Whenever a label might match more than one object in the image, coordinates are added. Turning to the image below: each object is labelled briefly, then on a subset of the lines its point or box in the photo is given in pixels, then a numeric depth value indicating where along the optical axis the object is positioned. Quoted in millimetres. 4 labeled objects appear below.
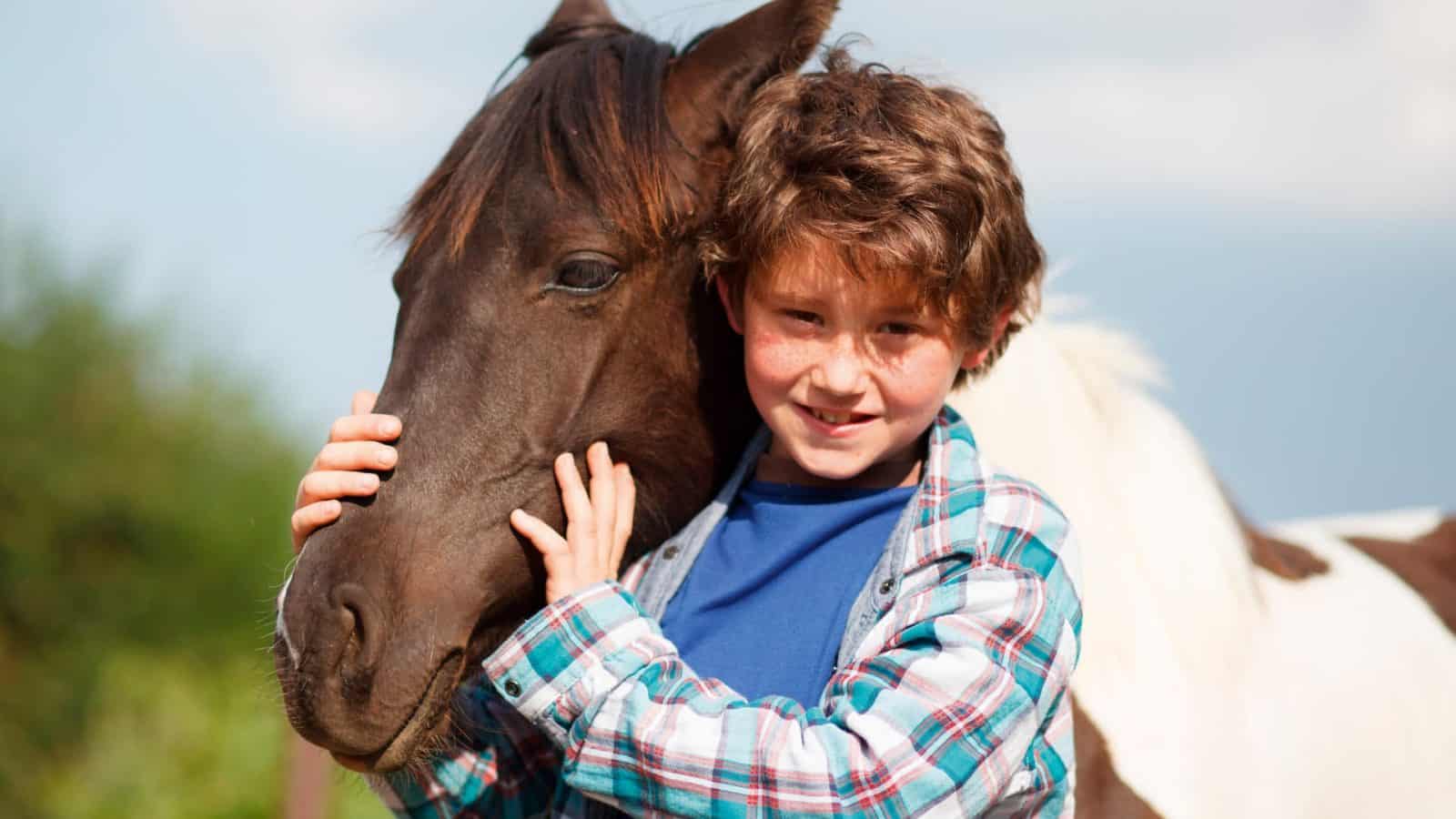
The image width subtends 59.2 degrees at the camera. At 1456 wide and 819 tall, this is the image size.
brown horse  1690
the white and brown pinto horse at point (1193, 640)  2254
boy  1553
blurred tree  9375
